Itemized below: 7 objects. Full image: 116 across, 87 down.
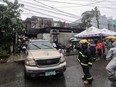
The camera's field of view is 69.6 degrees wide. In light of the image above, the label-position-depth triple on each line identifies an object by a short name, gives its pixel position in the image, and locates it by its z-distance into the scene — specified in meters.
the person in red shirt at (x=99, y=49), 6.88
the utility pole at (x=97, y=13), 16.71
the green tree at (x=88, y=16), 18.01
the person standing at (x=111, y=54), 1.99
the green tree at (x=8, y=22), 7.97
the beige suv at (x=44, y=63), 3.34
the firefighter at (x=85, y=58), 3.15
